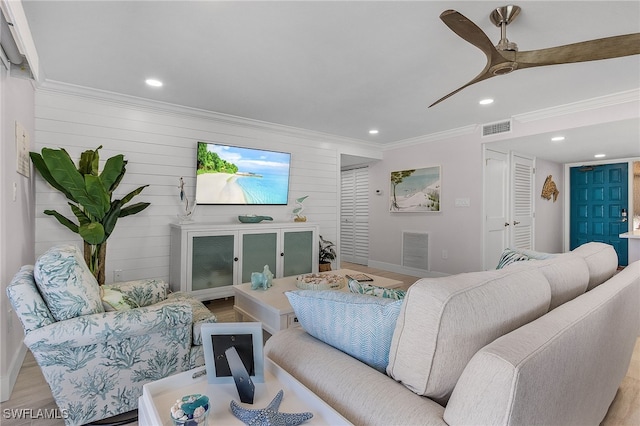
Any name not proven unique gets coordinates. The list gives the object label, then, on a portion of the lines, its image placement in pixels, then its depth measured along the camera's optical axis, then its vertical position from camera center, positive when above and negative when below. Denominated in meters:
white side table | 0.83 -0.54
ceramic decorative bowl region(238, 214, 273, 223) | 4.00 -0.09
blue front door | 5.90 +0.20
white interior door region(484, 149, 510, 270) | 4.52 +0.11
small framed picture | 0.98 -0.42
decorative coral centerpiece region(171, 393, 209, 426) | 0.73 -0.47
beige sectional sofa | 0.74 -0.40
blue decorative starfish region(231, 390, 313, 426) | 0.77 -0.51
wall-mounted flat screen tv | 3.82 +0.46
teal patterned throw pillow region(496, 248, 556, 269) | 2.05 -0.28
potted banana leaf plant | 2.61 +0.15
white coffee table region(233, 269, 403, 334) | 2.19 -0.68
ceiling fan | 1.54 +0.90
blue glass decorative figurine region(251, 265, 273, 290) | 2.67 -0.59
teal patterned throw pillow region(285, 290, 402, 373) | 1.00 -0.37
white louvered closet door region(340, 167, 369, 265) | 6.21 -0.07
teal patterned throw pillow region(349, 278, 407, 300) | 1.25 -0.32
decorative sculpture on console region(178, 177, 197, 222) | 3.61 +0.02
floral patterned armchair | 1.40 -0.61
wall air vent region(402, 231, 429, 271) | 5.09 -0.61
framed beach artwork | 4.95 +0.37
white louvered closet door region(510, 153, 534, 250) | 5.06 +0.20
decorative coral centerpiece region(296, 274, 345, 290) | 2.52 -0.60
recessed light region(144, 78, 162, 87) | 2.92 +1.20
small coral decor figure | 4.53 +0.00
